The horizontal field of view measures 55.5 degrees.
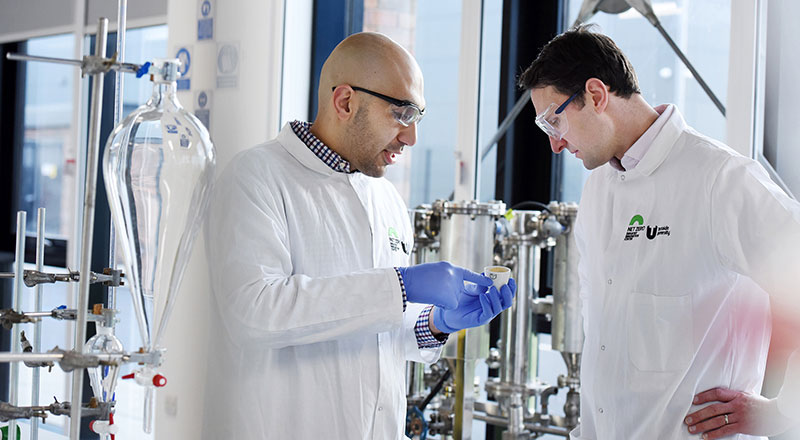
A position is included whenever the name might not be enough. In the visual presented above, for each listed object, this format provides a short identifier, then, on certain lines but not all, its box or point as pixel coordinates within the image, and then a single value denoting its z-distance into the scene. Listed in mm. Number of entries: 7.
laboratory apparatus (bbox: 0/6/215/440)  1119
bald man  1583
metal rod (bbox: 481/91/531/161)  3207
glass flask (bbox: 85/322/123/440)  1259
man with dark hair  1496
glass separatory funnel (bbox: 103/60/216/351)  1137
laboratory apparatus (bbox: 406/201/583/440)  2582
